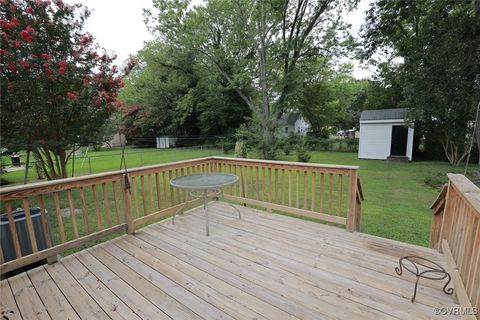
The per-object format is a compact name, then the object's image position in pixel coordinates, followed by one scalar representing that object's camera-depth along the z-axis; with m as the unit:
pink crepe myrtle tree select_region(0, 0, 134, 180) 3.86
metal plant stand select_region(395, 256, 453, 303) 1.99
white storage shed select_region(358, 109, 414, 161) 11.18
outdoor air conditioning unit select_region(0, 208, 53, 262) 2.29
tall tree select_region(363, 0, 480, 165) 6.66
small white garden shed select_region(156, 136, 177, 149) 18.23
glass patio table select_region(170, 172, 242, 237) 2.85
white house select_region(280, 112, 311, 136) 27.12
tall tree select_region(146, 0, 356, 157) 10.34
